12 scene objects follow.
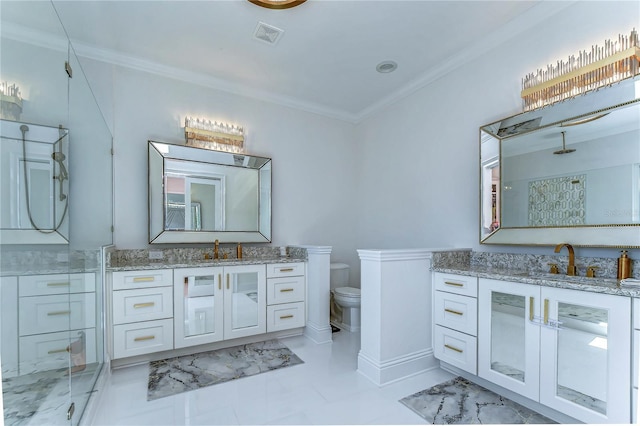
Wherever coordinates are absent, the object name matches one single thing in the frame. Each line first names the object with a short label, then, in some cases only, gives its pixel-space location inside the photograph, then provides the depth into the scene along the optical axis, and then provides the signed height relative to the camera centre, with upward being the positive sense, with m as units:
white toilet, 3.21 -1.01
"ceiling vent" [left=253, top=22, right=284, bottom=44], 2.47 +1.53
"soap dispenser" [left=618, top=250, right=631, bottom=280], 1.73 -0.33
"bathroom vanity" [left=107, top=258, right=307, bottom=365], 2.41 -0.88
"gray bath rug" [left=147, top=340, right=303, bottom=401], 2.16 -1.32
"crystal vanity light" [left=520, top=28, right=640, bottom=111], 1.80 +0.94
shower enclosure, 1.05 -0.07
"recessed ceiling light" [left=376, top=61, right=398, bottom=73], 2.99 +1.49
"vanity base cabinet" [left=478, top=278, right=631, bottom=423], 1.46 -0.78
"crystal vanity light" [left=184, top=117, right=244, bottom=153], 3.16 +0.83
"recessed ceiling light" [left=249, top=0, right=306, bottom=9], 2.12 +1.50
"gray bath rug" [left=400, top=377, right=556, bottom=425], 1.74 -1.25
